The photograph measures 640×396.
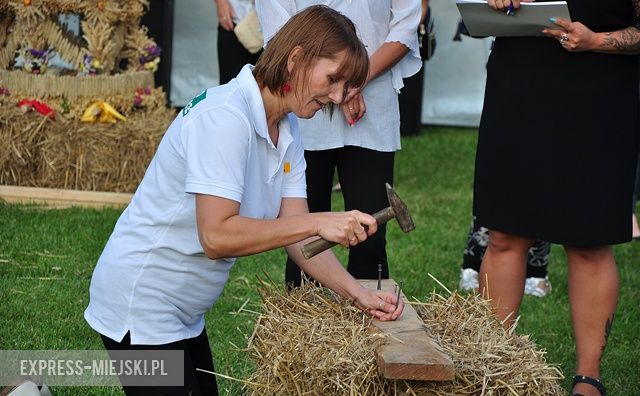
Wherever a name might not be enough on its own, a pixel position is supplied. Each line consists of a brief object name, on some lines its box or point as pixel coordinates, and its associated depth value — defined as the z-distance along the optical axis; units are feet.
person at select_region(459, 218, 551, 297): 18.86
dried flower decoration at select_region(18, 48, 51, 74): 23.29
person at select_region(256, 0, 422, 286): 14.10
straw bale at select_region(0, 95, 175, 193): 22.47
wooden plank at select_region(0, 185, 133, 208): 21.95
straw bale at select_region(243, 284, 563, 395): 9.30
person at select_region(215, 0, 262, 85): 21.16
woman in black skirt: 12.93
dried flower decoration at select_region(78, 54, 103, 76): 23.58
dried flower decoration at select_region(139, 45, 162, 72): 24.64
